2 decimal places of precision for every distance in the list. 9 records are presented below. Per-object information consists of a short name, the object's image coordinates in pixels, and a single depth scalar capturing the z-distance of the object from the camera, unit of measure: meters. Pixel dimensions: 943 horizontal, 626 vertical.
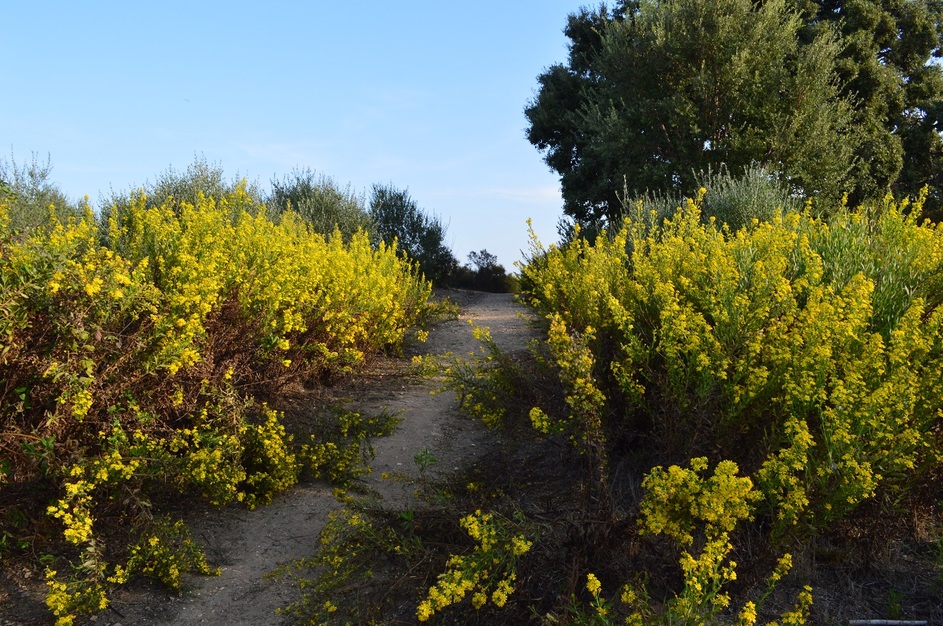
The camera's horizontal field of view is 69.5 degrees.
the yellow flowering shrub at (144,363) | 3.46
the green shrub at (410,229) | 16.70
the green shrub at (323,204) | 13.74
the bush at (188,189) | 11.48
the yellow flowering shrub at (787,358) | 2.87
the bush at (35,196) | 10.37
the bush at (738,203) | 8.47
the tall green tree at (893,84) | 16.97
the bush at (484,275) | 18.73
